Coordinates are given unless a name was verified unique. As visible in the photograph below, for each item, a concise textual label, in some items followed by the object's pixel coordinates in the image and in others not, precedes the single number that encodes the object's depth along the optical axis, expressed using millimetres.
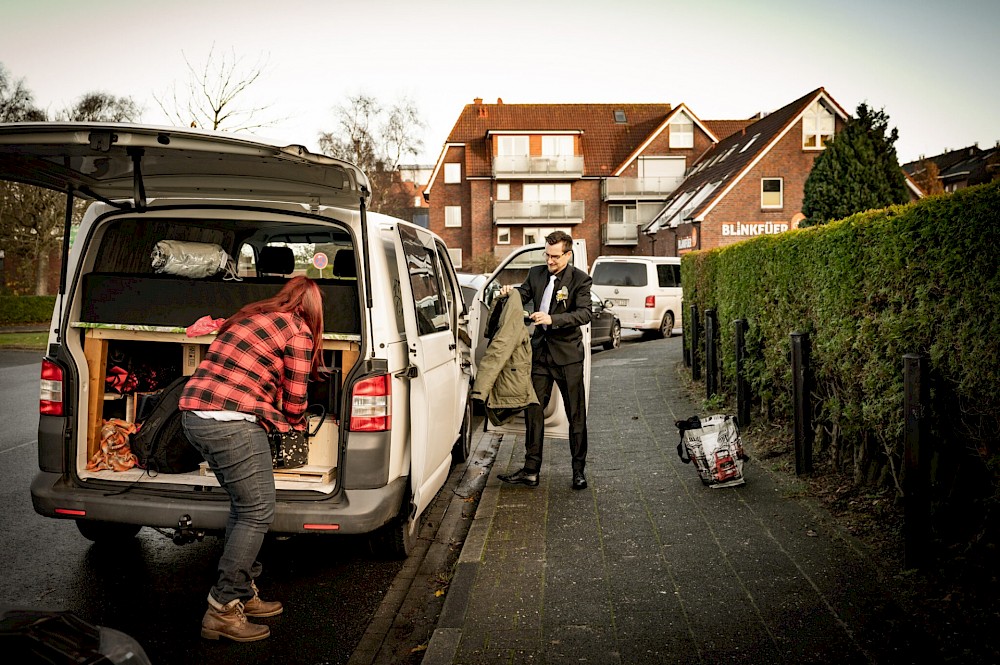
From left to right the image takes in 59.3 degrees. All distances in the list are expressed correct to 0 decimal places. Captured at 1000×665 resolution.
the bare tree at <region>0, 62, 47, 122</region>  38062
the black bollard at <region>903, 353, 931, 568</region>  4309
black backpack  4875
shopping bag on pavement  6398
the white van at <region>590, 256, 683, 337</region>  21766
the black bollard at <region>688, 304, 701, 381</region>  12609
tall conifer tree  21828
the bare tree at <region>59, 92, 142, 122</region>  39375
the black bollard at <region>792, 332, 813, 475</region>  6387
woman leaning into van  3990
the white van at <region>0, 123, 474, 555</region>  4434
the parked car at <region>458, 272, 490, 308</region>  13008
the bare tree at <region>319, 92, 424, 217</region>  52344
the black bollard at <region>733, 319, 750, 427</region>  8570
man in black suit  6629
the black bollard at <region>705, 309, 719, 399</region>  10609
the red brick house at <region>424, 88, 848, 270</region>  52500
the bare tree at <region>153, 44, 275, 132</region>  23094
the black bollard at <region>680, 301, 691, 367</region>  14406
